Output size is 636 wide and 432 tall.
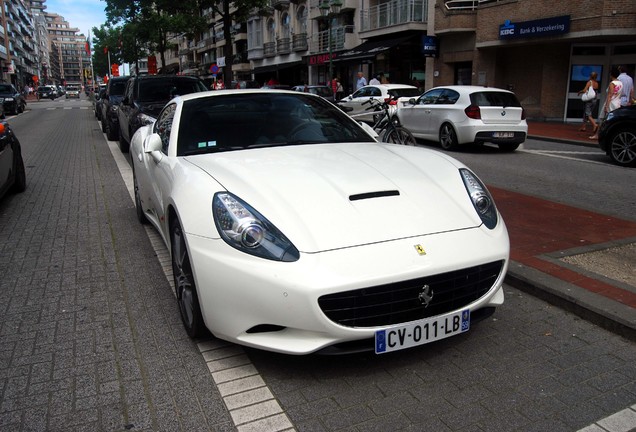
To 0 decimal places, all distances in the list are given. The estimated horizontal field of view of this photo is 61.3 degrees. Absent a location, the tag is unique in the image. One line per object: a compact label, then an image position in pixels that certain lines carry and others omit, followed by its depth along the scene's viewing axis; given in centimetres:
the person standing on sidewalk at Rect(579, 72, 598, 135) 1560
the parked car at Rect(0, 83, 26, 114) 2948
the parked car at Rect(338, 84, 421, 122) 1812
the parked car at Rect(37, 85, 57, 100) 7416
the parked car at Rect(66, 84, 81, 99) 9525
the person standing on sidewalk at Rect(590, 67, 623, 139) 1338
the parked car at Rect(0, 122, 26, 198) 677
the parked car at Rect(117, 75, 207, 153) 1048
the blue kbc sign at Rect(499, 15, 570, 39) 1988
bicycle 1039
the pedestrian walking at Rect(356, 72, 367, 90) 2373
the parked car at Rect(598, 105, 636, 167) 1015
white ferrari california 266
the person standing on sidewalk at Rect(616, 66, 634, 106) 1385
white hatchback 1209
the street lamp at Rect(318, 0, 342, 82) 2416
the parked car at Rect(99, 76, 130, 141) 1508
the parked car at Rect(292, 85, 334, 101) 2360
